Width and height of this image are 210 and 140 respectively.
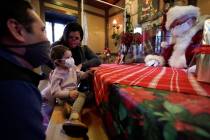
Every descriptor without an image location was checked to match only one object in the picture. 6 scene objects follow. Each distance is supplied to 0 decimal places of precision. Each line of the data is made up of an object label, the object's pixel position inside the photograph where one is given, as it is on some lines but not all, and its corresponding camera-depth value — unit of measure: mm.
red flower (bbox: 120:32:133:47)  2437
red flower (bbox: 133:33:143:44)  2477
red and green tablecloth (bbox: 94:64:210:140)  321
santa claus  1632
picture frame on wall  2893
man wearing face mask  469
